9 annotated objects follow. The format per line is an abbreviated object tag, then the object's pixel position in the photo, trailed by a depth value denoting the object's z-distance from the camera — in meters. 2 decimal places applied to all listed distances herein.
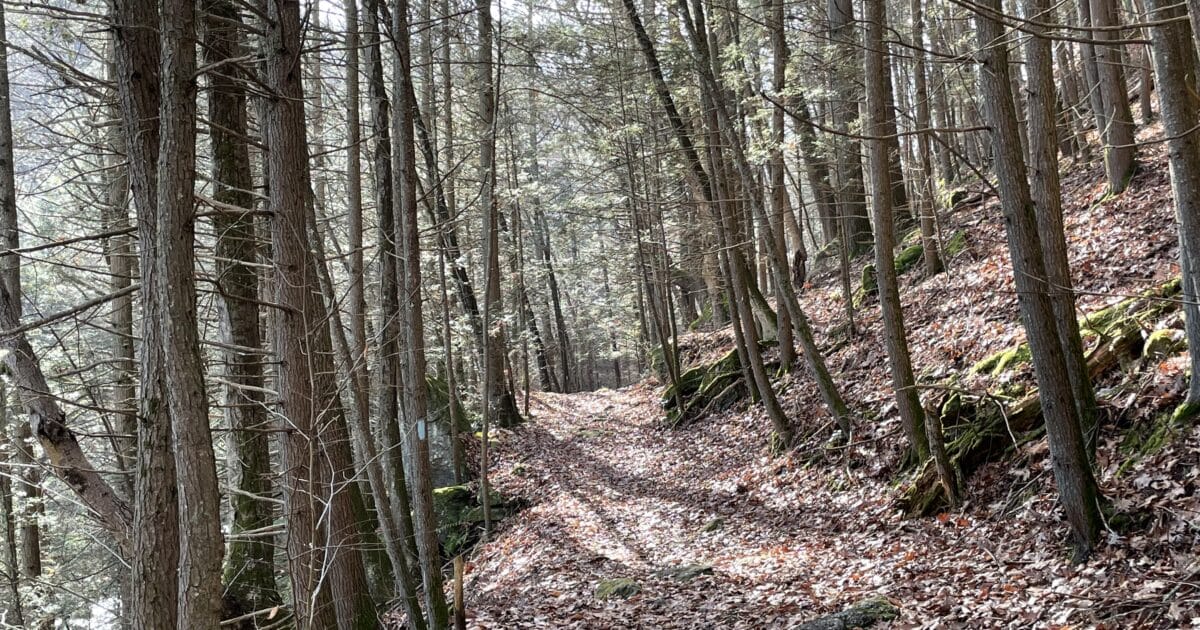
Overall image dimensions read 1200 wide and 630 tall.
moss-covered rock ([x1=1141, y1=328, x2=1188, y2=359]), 6.63
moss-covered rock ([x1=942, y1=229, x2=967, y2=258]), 13.34
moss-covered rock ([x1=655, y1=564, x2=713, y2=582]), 7.89
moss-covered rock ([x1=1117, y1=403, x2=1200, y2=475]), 5.93
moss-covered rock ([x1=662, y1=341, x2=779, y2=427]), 15.52
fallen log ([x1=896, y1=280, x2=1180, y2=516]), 7.16
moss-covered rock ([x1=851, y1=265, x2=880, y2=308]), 14.53
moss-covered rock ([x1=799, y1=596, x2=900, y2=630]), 5.44
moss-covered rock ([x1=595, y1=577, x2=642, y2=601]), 7.78
